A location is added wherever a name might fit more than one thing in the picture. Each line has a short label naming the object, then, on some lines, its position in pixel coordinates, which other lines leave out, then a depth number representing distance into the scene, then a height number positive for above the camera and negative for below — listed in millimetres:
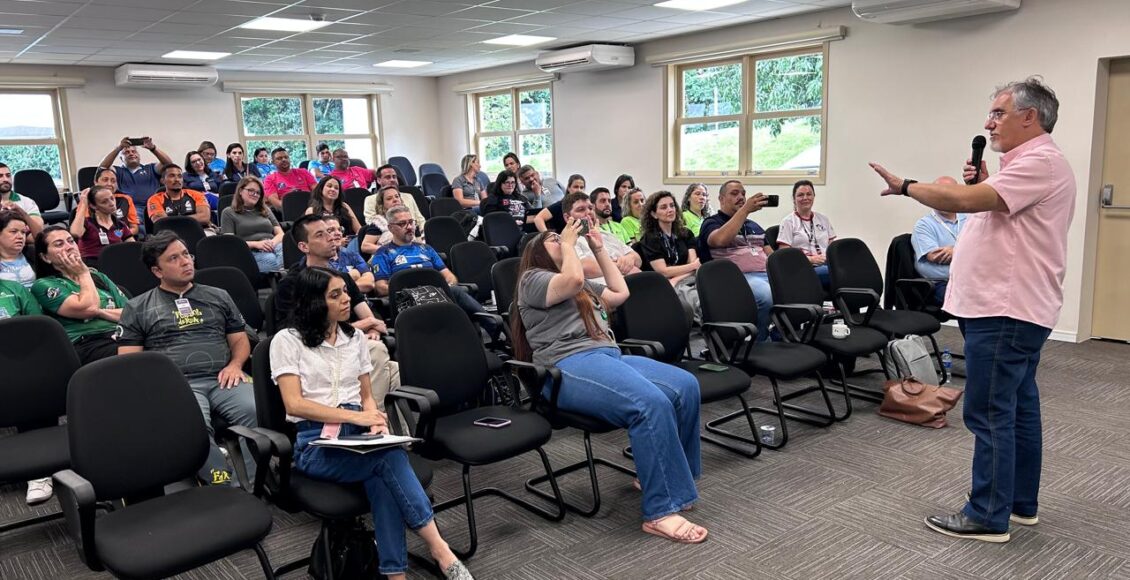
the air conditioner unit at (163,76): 9648 +1180
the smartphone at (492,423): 2828 -929
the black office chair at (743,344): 3680 -896
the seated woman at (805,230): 5465 -528
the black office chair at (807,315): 4047 -862
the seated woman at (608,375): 2854 -821
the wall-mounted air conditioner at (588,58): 8969 +1159
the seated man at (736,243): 4840 -552
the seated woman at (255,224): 5660 -393
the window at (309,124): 11633 +665
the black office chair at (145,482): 1967 -840
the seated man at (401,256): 4520 -523
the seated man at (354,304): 3291 -604
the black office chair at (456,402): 2666 -859
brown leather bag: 3969 -1269
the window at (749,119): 7887 +376
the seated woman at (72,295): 3414 -515
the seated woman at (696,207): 5800 -373
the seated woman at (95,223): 5168 -320
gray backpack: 4242 -1131
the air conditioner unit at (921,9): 5793 +1037
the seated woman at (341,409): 2371 -753
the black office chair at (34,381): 2777 -727
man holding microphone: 2469 -392
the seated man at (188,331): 3021 -613
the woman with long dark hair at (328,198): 5703 -219
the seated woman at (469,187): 8516 -254
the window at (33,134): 9938 +538
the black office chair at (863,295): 4441 -825
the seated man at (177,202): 6250 -236
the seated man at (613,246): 4559 -514
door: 5621 -587
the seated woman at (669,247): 4824 -553
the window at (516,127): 11289 +517
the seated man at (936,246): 4867 -602
